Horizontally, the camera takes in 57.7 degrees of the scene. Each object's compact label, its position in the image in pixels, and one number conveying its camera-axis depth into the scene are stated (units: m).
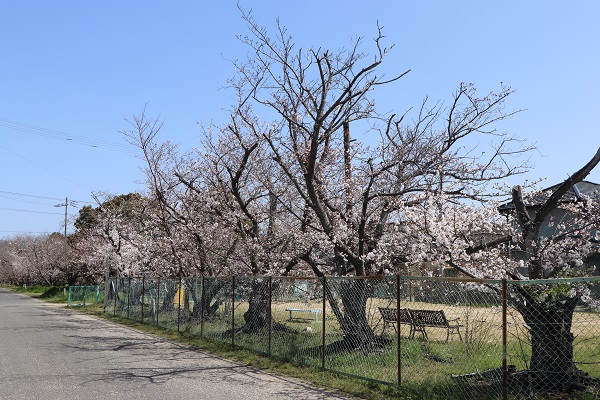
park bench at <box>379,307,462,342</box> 9.20
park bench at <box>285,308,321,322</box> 12.11
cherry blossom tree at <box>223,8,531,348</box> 12.32
